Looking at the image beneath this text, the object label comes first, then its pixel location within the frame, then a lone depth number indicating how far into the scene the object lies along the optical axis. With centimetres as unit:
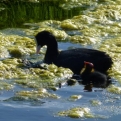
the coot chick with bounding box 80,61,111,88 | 1802
